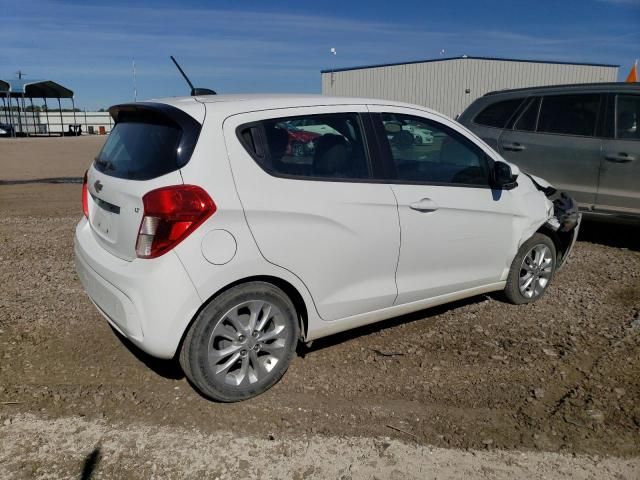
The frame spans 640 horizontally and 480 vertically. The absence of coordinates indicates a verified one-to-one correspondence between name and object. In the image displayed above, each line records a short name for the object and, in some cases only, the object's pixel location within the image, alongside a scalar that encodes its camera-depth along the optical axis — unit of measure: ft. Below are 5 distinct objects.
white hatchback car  9.57
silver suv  20.63
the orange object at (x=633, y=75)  62.54
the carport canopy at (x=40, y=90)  141.79
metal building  95.55
